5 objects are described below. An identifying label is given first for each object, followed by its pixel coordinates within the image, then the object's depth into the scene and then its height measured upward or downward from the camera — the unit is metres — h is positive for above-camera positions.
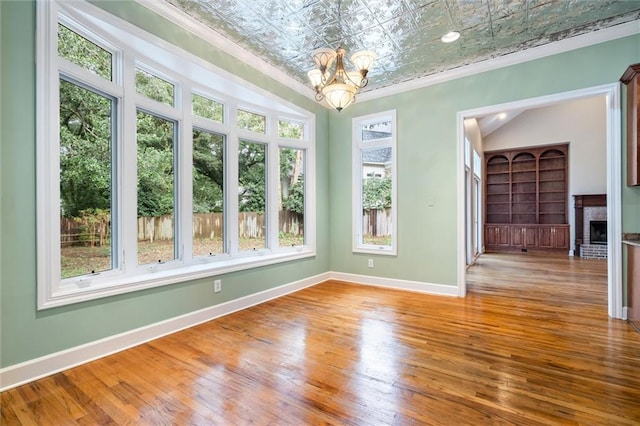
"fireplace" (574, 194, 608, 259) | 7.68 -0.43
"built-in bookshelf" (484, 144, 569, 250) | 8.62 +0.40
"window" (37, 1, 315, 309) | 2.19 +0.52
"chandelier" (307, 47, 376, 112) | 2.43 +1.22
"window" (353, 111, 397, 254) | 4.72 +0.50
